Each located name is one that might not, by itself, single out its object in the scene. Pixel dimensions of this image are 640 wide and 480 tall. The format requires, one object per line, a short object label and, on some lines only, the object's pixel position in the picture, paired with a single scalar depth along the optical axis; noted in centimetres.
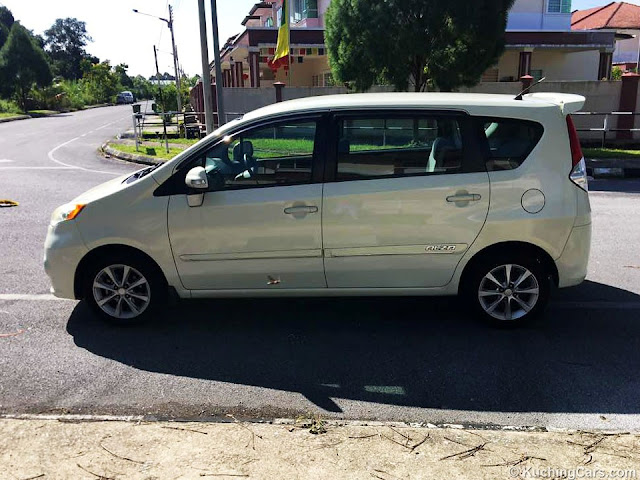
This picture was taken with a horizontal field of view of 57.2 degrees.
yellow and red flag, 1980
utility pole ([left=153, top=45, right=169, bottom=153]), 1826
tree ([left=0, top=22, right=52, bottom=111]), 5191
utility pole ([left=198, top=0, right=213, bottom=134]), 1547
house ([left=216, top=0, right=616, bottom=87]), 2659
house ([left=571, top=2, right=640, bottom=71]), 3809
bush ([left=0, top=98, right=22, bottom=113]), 4997
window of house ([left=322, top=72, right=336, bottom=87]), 3090
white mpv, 443
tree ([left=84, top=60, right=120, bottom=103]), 8056
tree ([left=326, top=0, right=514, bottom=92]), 1617
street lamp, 4534
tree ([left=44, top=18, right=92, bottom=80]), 12312
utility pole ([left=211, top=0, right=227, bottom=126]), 1508
